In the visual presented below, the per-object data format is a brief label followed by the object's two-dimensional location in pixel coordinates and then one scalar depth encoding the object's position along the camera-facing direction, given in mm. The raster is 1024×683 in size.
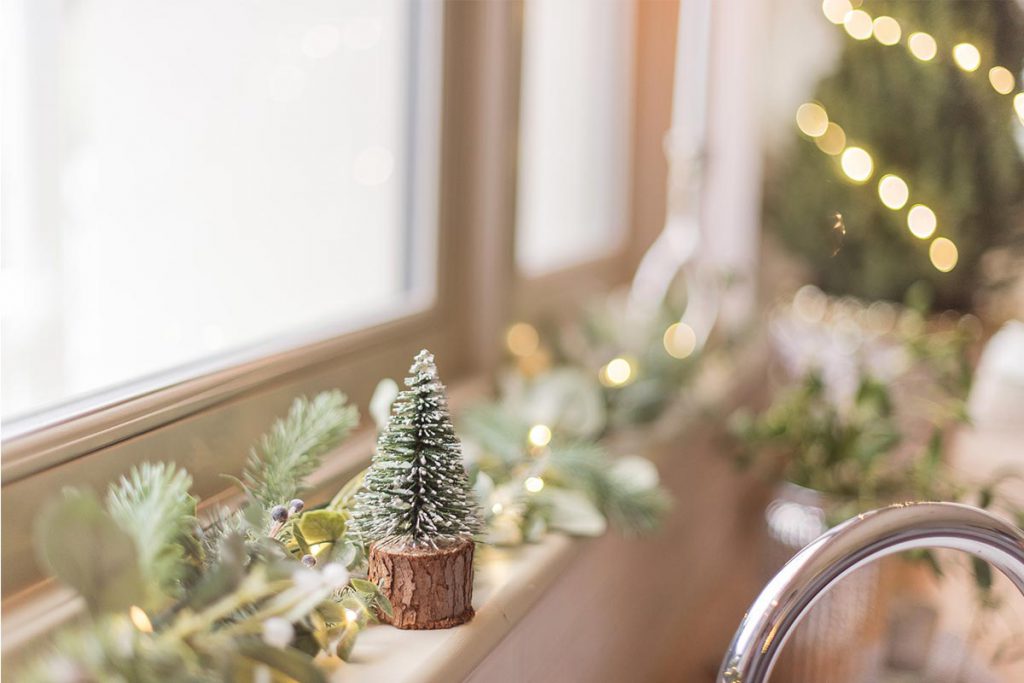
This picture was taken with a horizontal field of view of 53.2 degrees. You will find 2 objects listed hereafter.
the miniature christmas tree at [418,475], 532
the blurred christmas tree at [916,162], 881
